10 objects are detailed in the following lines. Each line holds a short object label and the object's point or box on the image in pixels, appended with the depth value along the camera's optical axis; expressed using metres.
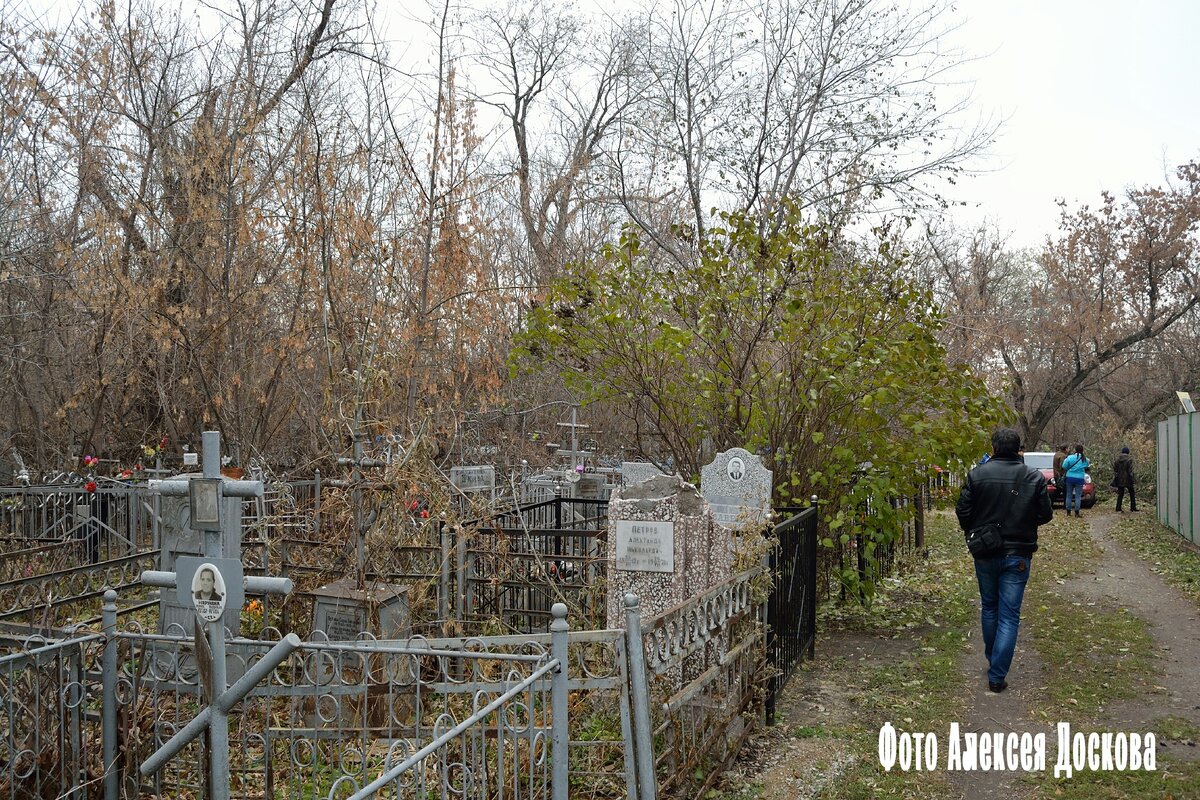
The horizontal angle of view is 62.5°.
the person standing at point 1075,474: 22.12
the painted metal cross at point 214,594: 3.22
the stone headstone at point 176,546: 7.12
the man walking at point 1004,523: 7.32
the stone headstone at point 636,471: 12.05
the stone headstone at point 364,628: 6.74
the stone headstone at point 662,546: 6.76
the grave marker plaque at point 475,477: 14.55
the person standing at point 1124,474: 23.06
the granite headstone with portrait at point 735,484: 8.09
